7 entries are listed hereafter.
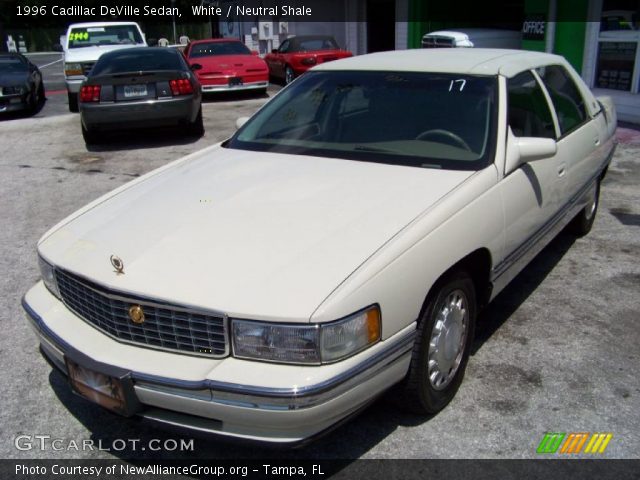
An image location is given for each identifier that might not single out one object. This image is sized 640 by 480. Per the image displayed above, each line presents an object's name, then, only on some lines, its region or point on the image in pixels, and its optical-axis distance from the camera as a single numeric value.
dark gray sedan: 9.05
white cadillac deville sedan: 2.31
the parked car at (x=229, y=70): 13.85
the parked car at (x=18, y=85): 12.26
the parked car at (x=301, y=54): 15.59
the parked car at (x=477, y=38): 13.55
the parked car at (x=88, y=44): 12.60
